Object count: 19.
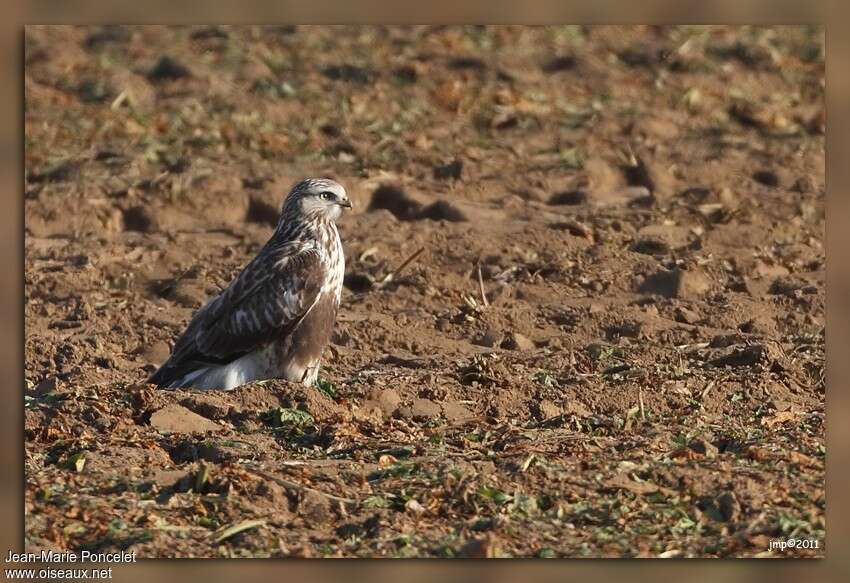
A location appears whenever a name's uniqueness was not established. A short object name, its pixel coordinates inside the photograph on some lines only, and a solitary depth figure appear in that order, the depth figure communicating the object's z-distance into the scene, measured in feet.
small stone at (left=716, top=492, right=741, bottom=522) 46.42
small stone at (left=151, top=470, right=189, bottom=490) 49.60
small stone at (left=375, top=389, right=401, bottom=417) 57.88
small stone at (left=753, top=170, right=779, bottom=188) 88.58
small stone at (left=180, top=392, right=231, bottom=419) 56.54
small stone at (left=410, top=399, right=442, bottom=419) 57.66
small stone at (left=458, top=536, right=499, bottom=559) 42.47
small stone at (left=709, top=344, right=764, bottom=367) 62.85
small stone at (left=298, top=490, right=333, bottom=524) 46.98
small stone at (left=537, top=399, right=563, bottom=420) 57.36
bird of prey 62.59
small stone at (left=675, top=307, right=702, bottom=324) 69.51
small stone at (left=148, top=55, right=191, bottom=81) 100.46
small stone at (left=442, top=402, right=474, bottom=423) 57.52
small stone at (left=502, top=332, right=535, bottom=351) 66.85
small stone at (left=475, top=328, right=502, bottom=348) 67.51
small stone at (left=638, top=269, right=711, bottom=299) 72.84
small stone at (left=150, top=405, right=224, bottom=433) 55.36
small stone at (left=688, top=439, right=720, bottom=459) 51.86
